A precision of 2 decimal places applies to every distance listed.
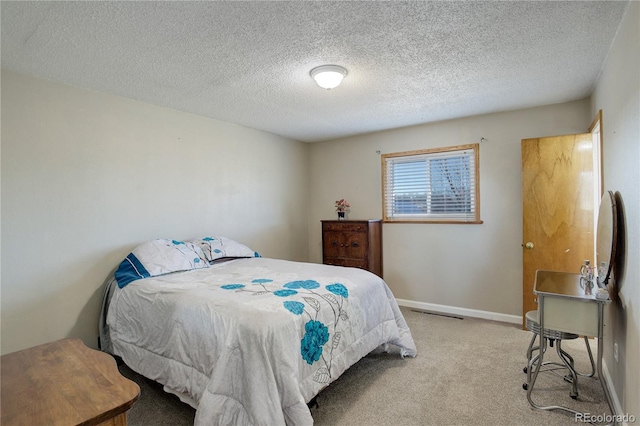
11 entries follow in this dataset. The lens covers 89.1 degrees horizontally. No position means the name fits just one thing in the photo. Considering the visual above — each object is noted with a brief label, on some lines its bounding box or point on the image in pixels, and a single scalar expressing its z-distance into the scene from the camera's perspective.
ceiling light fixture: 2.41
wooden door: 3.09
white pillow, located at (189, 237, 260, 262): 3.32
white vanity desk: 1.93
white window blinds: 3.95
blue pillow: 2.71
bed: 1.70
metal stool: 2.20
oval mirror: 1.93
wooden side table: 0.90
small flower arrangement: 4.65
